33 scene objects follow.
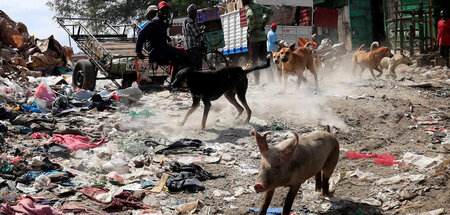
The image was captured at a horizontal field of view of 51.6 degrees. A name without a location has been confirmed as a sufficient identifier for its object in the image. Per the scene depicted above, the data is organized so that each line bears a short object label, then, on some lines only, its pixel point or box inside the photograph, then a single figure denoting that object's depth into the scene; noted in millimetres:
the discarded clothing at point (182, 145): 6723
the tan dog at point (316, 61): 15283
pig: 3822
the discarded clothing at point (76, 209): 4273
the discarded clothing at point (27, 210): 3986
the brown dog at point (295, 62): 11352
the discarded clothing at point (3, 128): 7102
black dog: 7918
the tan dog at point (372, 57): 14602
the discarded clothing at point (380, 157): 6082
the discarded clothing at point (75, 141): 6602
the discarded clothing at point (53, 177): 5113
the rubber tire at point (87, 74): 11289
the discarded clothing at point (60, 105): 8961
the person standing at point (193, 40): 10469
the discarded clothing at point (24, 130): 7356
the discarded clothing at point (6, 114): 8117
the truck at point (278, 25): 17844
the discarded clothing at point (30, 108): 9078
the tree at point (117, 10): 33312
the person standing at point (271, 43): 13055
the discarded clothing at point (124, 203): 4527
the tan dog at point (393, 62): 15109
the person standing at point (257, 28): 12172
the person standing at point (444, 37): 15727
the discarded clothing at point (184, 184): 5172
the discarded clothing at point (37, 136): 7098
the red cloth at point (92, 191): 4816
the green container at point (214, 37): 18916
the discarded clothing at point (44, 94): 9711
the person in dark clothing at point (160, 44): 9469
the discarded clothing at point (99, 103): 9466
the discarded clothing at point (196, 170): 5613
